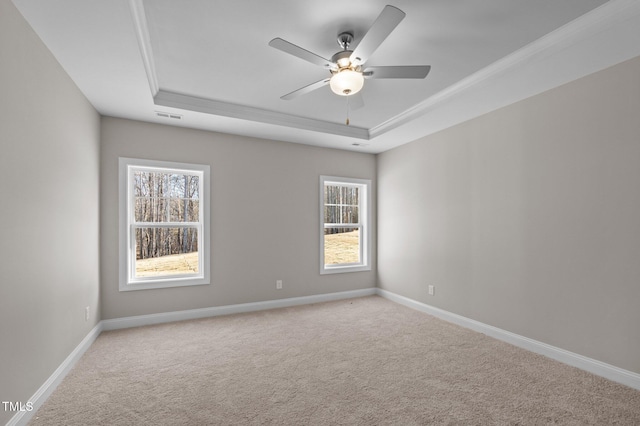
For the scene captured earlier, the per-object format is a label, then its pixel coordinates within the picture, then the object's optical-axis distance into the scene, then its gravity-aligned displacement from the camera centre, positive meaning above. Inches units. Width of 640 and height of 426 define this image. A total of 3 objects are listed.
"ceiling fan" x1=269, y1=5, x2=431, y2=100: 80.7 +42.8
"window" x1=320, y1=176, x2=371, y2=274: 198.8 -7.9
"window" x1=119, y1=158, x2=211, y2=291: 146.6 -5.9
